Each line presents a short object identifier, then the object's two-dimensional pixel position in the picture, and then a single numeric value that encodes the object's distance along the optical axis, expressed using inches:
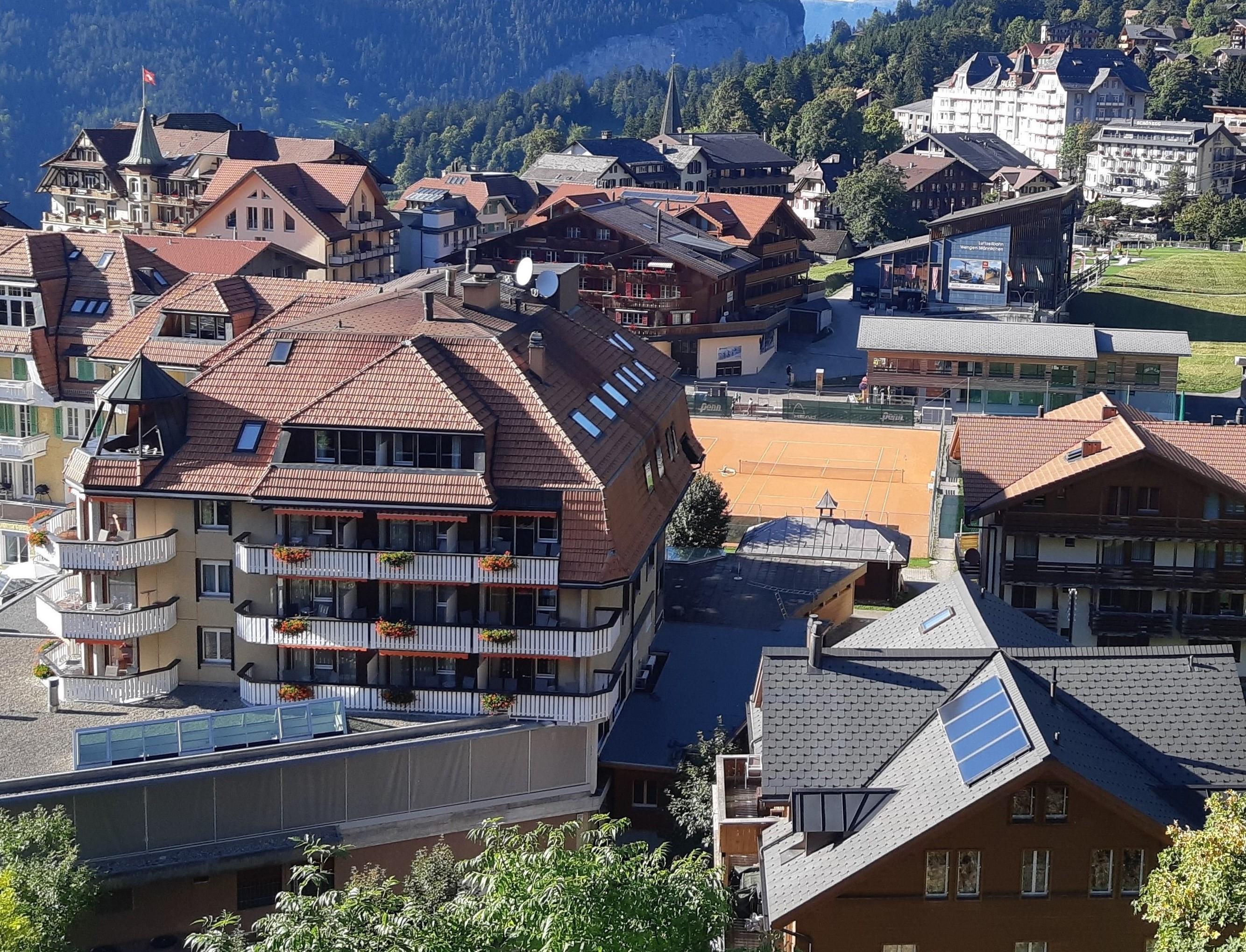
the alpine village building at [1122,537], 1768.0
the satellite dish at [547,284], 1865.2
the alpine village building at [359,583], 1430.9
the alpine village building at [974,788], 1072.2
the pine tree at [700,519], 2181.3
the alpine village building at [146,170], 4685.0
